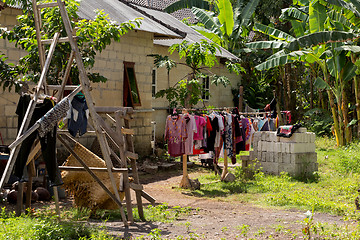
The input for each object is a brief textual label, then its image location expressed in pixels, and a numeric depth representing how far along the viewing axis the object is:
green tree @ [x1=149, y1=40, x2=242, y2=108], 12.88
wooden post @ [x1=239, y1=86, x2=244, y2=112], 19.15
